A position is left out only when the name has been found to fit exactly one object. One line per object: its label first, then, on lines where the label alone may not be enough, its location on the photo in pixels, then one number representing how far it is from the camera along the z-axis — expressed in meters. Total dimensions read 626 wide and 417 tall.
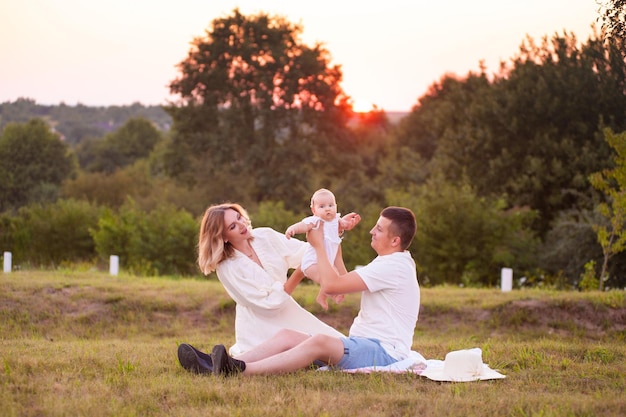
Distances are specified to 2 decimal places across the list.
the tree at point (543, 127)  28.12
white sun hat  6.74
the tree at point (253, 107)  42.19
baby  6.78
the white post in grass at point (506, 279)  14.94
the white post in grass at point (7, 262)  16.14
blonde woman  7.29
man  6.78
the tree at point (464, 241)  21.58
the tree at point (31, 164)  52.50
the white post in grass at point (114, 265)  16.86
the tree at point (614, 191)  14.77
